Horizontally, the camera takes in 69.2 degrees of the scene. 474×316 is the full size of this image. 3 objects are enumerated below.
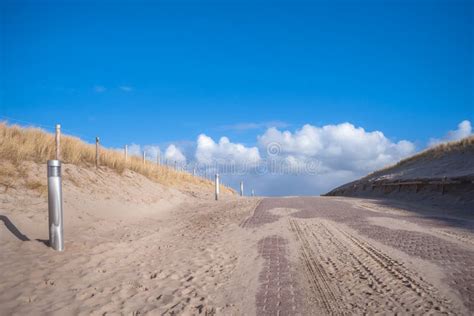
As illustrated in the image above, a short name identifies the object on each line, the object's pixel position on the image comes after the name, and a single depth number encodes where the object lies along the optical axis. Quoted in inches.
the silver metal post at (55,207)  239.9
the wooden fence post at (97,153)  603.5
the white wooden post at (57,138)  454.9
